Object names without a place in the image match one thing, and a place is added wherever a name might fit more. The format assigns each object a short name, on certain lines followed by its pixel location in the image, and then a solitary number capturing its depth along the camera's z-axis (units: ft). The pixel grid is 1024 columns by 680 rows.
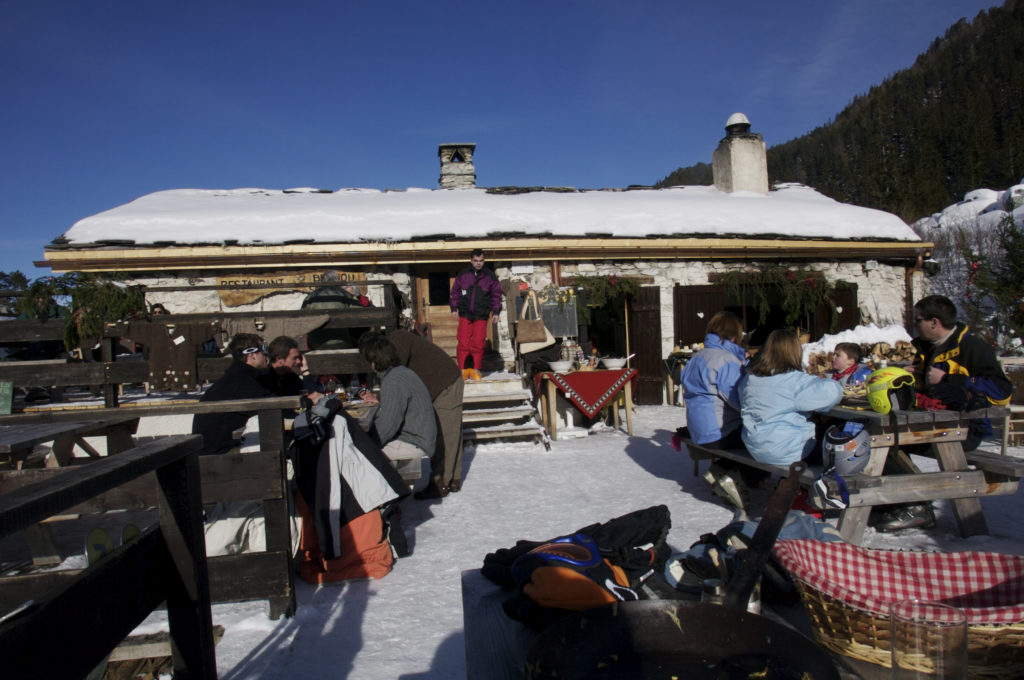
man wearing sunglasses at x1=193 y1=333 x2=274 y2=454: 13.52
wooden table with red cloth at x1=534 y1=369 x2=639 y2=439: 24.64
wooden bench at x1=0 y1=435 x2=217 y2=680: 3.58
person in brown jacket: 18.02
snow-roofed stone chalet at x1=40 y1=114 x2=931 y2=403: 30.91
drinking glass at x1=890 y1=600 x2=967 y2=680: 3.95
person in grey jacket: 15.84
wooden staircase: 24.29
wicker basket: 4.94
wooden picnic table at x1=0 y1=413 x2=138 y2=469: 8.44
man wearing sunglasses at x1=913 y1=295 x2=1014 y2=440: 13.23
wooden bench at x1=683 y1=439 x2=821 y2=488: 12.78
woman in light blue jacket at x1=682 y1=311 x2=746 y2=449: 16.16
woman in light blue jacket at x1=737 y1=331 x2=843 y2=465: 13.96
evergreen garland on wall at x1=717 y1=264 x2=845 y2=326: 34.55
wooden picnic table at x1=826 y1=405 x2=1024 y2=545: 12.27
